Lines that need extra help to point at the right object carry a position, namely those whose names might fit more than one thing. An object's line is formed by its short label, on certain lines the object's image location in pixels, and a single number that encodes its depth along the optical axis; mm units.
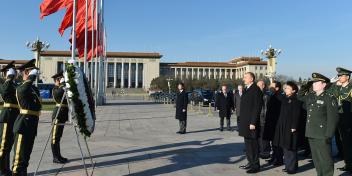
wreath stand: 7287
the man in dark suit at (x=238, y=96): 14555
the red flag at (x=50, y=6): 13742
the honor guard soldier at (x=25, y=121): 7055
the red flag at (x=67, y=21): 16672
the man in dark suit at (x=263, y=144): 10203
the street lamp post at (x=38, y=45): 48281
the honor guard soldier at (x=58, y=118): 9109
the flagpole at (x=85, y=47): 19086
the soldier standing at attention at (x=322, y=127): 7156
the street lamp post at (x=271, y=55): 49969
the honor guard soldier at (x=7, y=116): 7652
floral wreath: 7129
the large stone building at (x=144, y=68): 131250
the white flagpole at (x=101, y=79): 37494
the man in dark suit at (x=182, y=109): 15125
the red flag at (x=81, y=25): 17000
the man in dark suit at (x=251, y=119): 8445
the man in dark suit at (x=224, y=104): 16172
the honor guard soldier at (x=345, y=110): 8797
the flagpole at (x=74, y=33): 14477
